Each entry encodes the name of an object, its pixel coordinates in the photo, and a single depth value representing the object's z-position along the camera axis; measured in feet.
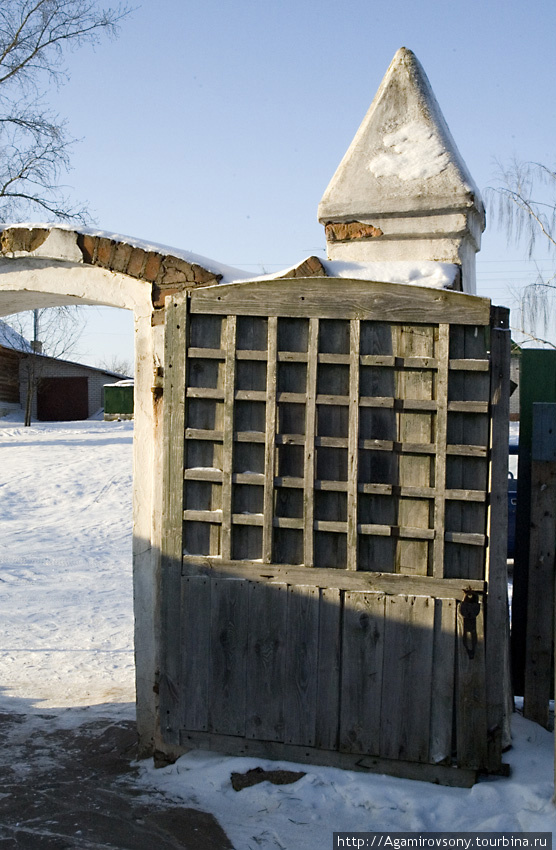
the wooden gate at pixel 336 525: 12.59
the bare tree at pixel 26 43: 55.77
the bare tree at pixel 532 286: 55.52
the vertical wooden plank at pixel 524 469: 14.08
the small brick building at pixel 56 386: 102.73
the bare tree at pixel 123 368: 227.46
